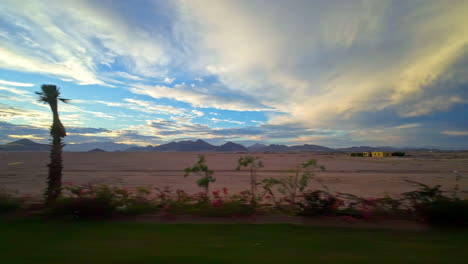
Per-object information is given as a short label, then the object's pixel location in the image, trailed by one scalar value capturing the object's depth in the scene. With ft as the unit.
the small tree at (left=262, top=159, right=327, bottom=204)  22.84
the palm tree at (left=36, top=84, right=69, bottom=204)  25.70
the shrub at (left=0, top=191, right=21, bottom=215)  20.18
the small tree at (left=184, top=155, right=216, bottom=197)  23.16
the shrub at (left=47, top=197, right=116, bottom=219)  18.99
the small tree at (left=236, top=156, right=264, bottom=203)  23.38
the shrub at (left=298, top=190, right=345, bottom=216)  20.12
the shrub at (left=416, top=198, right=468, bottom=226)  17.78
